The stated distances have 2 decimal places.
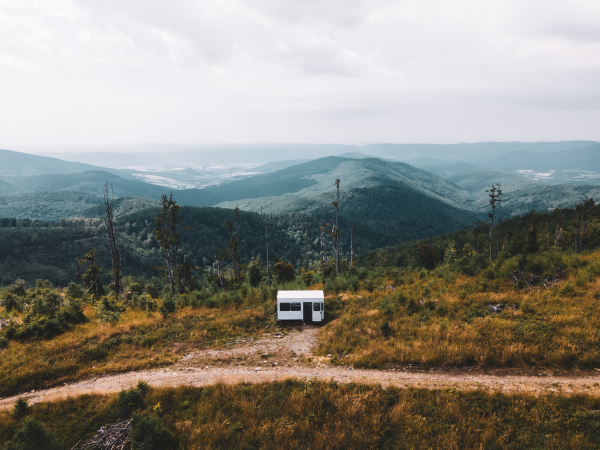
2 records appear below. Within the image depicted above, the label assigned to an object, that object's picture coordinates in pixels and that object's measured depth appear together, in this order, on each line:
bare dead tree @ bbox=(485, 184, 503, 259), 44.42
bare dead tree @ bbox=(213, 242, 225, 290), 38.41
